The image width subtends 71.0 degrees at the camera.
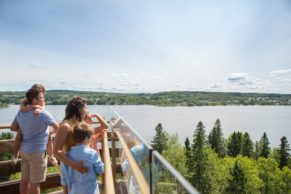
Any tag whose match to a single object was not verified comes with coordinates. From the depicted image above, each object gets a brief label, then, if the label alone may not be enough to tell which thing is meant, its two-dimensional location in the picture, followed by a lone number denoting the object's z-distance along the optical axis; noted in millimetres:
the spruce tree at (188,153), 41015
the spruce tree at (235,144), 52685
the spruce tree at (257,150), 53088
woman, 2045
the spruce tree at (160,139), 46532
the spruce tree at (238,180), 35612
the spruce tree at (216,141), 53092
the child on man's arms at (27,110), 2533
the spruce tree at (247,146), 51914
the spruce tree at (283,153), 46002
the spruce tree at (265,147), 49710
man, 2563
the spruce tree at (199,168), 38036
